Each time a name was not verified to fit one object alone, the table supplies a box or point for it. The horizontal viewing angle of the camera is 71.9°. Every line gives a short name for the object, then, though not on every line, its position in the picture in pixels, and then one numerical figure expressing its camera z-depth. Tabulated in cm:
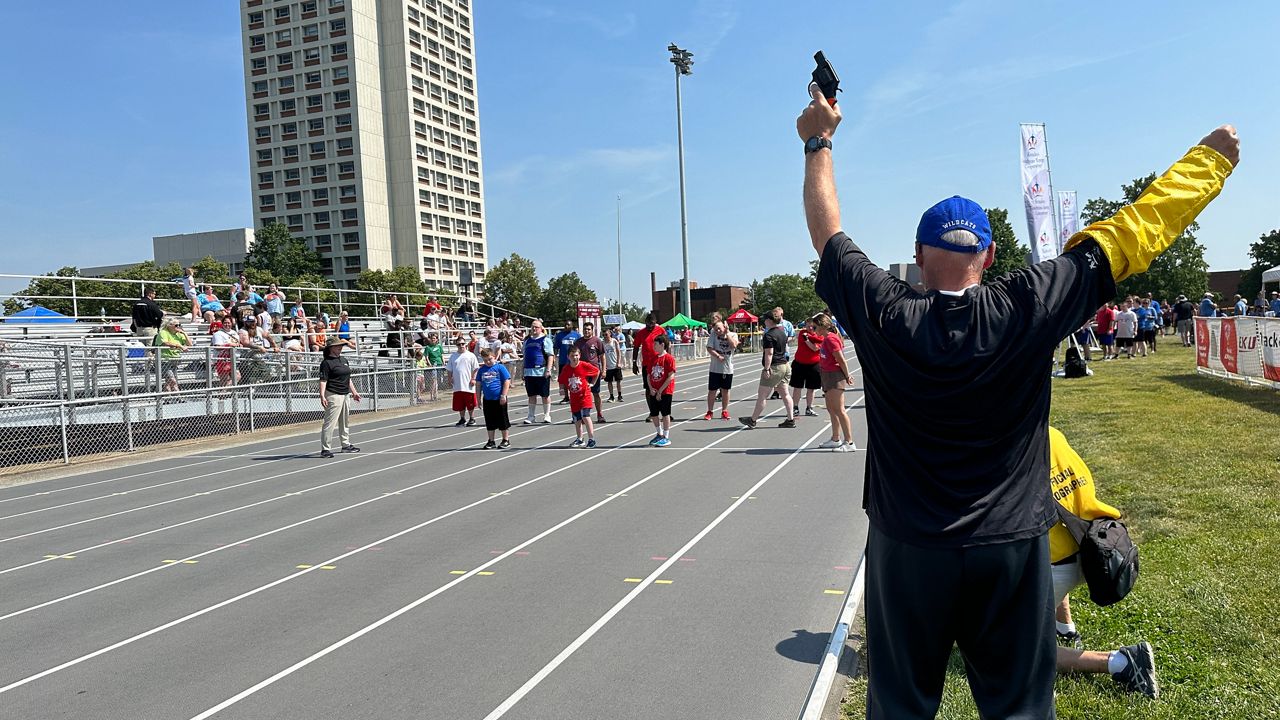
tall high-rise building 8812
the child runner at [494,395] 1444
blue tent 2381
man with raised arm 213
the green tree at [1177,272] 5841
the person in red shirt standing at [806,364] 1488
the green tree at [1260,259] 8456
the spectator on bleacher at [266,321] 2359
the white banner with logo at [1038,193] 1778
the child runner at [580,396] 1405
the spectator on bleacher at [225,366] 1827
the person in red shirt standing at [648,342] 1567
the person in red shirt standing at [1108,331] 2519
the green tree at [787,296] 11938
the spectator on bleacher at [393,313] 2977
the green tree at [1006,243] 6838
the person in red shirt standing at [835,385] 1246
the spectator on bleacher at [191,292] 2444
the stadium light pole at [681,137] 4619
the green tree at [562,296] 8131
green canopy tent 4970
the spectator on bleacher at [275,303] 2653
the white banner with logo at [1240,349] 1402
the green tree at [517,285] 8131
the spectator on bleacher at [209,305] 2548
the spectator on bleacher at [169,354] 1705
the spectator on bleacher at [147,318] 1967
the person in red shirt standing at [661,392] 1412
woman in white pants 1481
